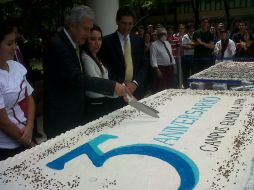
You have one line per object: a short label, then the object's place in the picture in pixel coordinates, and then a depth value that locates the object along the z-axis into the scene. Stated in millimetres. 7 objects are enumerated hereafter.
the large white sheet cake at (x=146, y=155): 1157
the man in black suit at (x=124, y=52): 2676
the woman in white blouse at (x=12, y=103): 1626
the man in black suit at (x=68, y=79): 1913
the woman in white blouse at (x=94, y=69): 2202
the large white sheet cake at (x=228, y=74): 2904
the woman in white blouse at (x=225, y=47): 5823
